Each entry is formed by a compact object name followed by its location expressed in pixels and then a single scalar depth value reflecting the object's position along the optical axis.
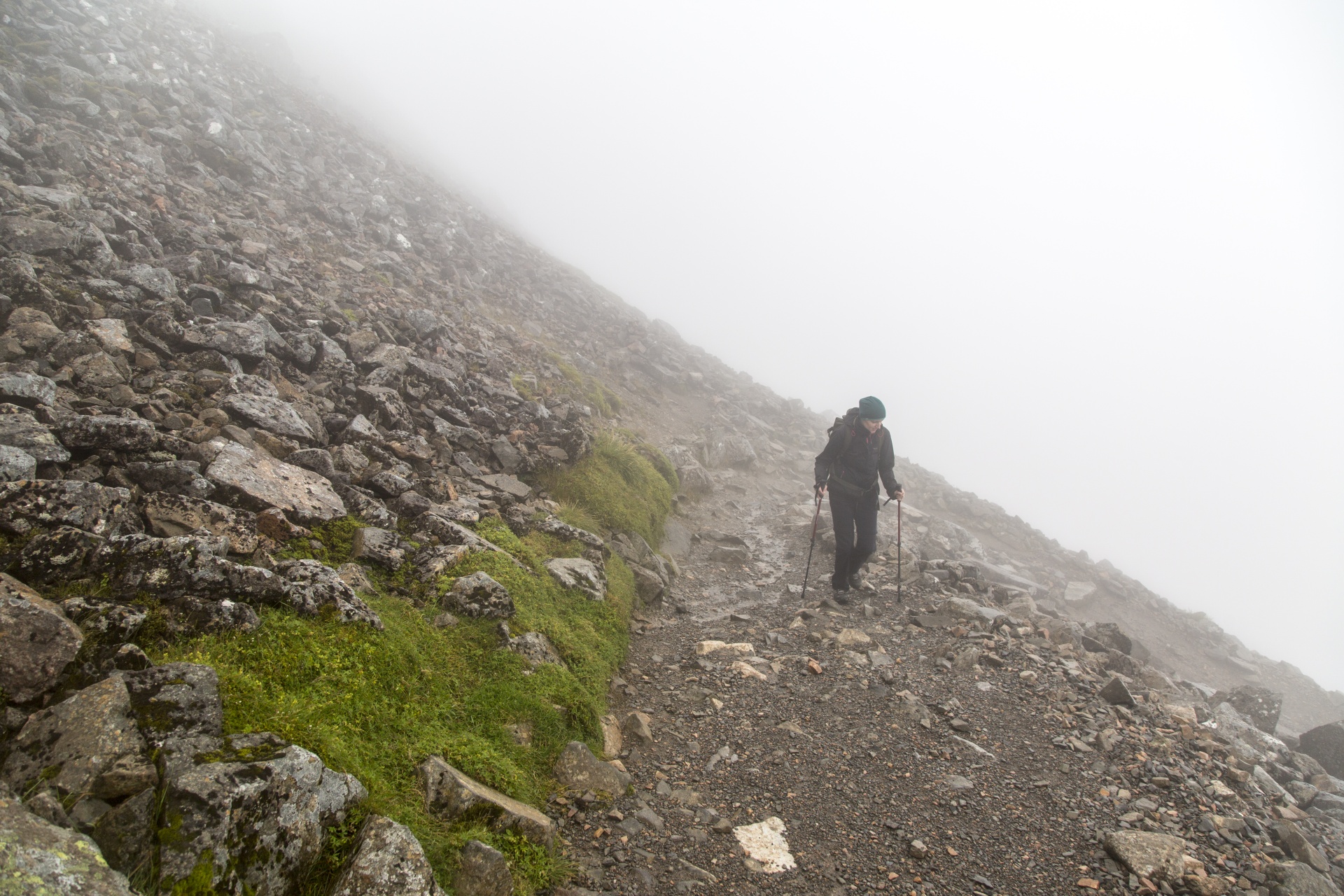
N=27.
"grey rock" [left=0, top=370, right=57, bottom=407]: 6.21
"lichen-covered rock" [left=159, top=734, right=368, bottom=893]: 3.37
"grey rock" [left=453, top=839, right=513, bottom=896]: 4.39
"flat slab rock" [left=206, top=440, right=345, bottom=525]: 6.53
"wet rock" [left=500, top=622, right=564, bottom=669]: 6.97
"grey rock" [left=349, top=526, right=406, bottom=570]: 6.96
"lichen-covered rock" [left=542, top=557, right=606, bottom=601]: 9.16
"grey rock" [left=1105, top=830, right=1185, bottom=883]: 5.60
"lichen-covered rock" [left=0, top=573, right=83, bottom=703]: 3.64
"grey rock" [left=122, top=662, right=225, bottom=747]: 3.79
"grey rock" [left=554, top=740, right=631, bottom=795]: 6.14
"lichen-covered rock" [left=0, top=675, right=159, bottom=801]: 3.29
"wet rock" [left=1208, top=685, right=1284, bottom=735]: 12.54
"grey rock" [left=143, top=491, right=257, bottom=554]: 5.67
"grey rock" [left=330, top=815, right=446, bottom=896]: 3.75
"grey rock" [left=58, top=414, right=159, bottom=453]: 6.05
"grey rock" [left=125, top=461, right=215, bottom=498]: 6.11
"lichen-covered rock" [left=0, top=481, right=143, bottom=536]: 4.80
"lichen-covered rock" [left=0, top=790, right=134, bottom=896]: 2.64
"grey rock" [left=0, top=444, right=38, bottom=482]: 5.30
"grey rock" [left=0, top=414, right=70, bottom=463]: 5.61
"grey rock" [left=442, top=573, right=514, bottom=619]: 7.10
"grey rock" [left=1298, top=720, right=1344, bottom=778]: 10.24
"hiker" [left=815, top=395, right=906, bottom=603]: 11.54
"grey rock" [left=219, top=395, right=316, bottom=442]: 7.99
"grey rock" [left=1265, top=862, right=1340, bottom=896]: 5.64
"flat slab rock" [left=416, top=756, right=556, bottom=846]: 4.84
